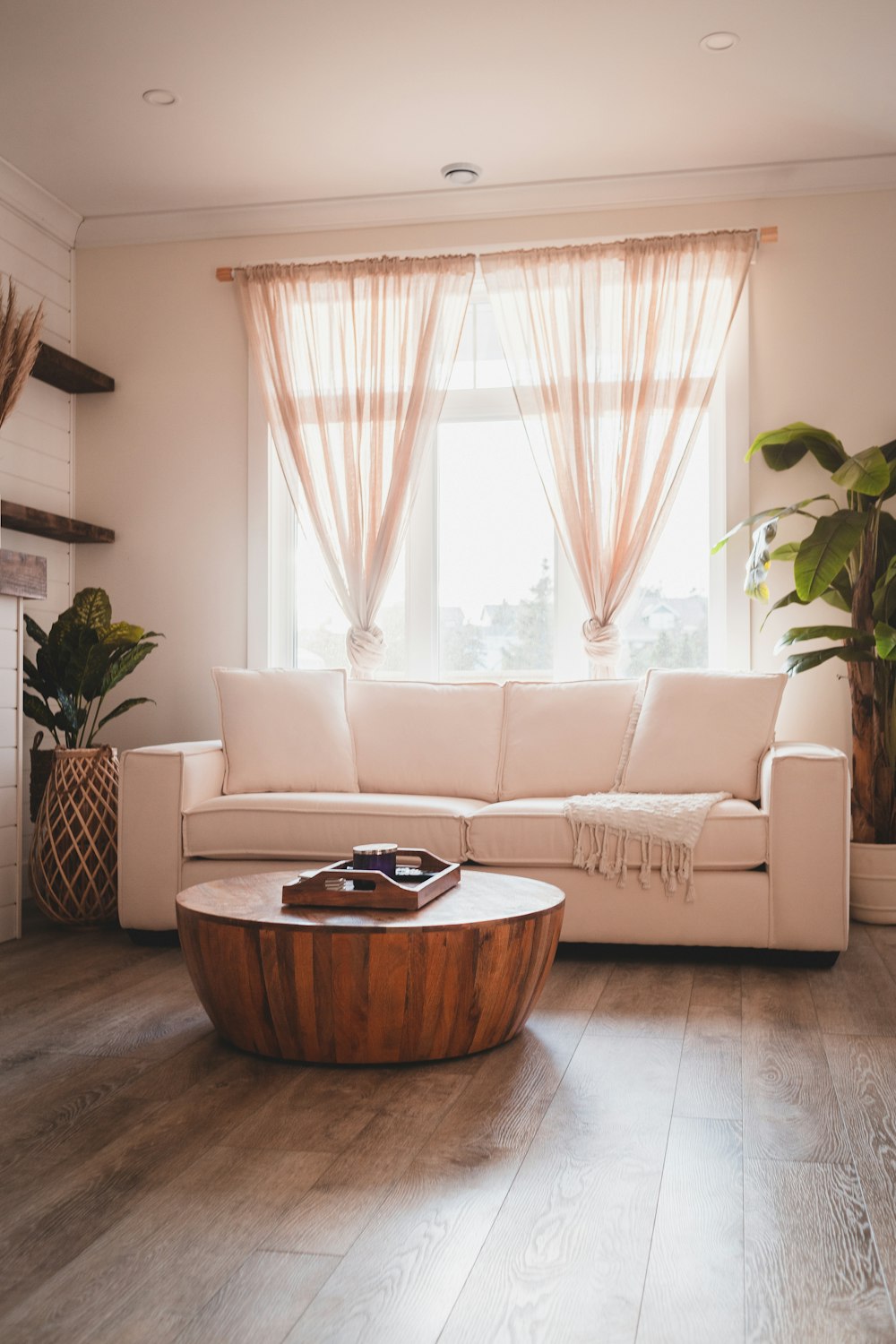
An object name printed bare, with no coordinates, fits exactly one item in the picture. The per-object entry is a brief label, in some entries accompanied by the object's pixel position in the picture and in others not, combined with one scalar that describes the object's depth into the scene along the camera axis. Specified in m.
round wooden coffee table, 2.31
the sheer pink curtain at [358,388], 4.61
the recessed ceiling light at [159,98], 3.81
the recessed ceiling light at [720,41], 3.49
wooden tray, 2.50
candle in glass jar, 2.65
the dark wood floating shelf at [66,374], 4.46
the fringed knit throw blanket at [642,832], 3.36
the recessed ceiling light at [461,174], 4.39
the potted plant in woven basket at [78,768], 3.99
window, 4.61
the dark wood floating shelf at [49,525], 4.22
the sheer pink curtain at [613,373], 4.41
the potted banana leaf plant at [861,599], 3.76
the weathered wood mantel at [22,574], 3.64
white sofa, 3.32
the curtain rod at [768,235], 4.38
